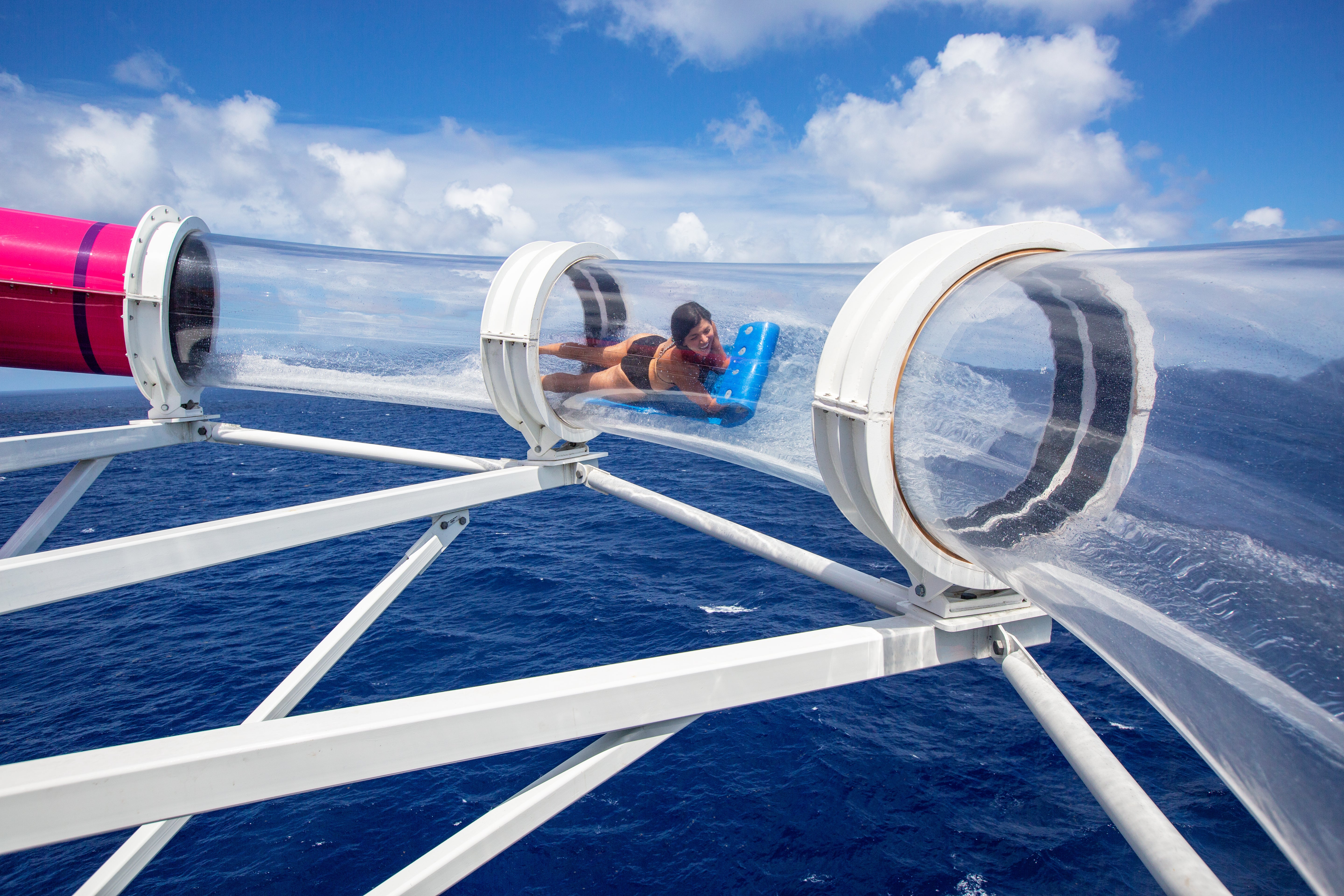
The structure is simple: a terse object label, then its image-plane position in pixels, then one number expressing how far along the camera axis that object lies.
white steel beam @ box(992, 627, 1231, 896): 2.17
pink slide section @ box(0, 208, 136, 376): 7.01
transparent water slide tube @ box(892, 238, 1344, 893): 1.94
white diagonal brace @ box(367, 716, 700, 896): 3.04
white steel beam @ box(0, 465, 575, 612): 3.69
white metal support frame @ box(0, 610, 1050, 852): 1.99
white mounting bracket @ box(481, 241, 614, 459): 5.57
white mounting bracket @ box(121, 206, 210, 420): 6.75
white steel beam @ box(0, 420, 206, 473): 6.09
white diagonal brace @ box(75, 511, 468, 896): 5.55
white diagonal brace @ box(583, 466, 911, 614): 3.60
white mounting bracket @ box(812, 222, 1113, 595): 2.74
